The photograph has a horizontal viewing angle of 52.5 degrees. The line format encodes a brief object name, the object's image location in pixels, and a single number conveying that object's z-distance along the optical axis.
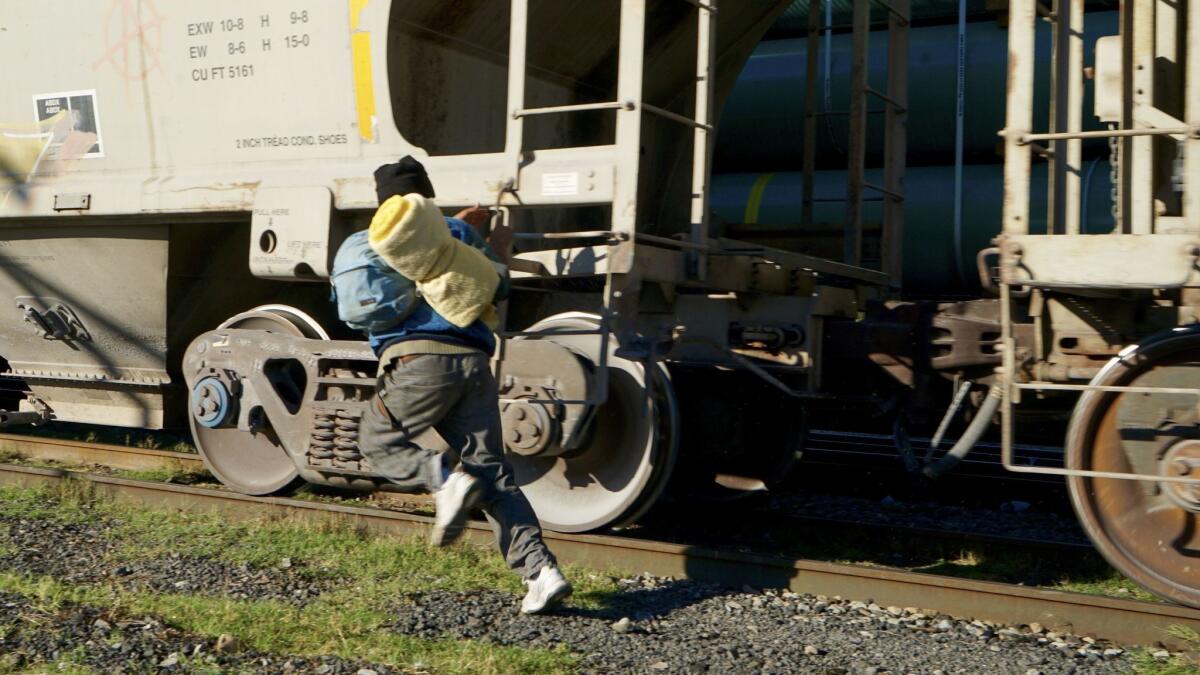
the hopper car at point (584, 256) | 4.79
